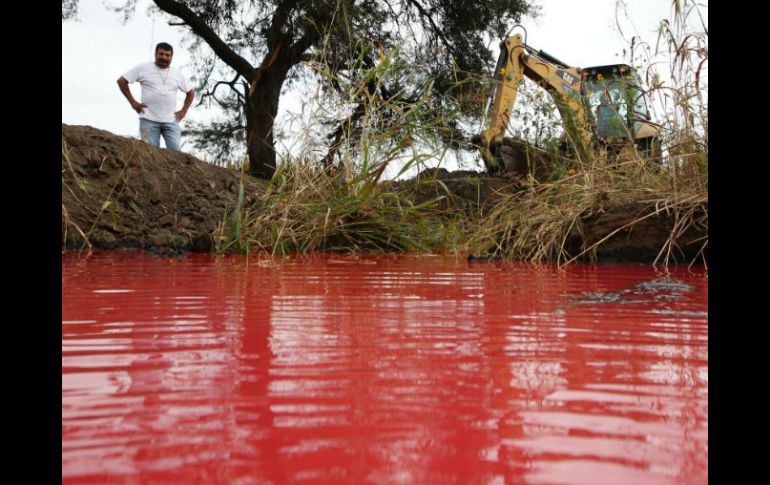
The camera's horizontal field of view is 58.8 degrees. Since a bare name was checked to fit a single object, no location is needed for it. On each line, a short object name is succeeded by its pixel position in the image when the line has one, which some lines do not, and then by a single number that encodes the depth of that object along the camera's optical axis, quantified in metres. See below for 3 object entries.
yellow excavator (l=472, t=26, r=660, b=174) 9.52
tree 10.84
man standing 7.74
